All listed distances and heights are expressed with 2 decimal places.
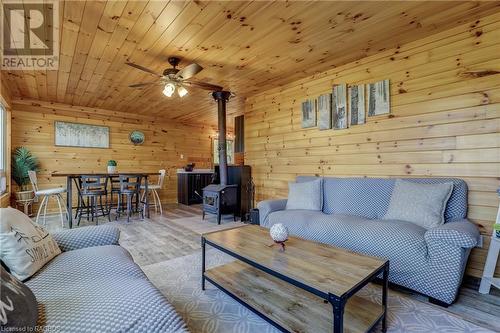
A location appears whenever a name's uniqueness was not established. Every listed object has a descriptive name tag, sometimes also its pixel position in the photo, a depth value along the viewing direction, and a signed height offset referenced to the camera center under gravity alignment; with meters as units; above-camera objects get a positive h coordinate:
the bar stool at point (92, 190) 4.01 -0.41
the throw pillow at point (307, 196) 3.00 -0.39
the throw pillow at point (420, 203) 2.09 -0.35
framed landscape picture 5.22 +0.72
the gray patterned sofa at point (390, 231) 1.72 -0.58
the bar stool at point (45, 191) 3.84 -0.40
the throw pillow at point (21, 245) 1.13 -0.40
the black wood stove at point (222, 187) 4.26 -0.39
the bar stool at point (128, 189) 4.36 -0.42
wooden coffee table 1.21 -0.61
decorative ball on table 1.69 -0.49
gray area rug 1.50 -1.01
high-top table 3.84 -0.43
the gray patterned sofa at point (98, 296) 0.84 -0.54
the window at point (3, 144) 4.04 +0.40
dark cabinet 6.36 -0.53
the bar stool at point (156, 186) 4.92 -0.42
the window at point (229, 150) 7.81 +0.53
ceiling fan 2.92 +1.11
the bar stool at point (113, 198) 4.74 -0.78
